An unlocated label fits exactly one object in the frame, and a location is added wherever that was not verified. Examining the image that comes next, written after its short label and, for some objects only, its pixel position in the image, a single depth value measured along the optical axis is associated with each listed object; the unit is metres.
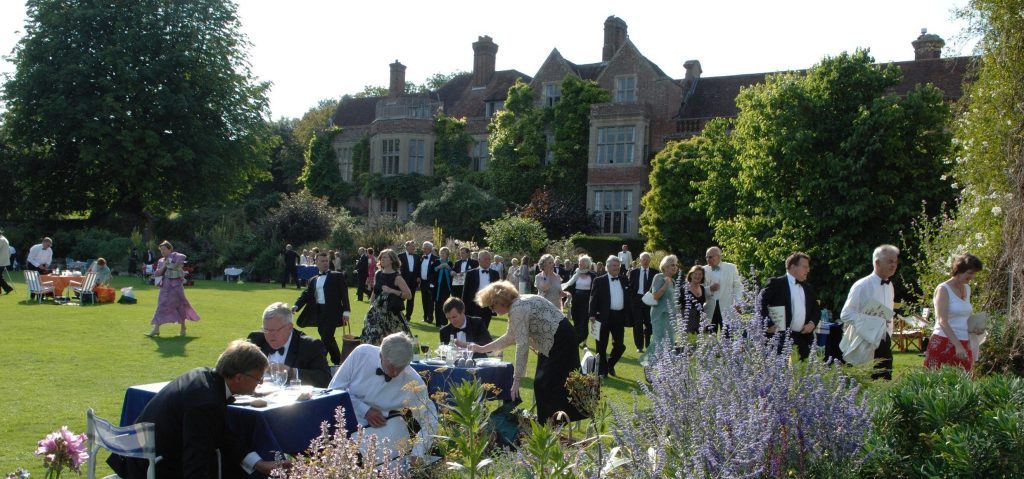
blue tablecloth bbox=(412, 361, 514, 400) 7.38
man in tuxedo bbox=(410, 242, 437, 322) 18.19
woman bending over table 6.70
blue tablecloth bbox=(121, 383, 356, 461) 5.20
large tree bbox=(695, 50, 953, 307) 19.17
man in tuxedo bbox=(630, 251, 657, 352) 12.72
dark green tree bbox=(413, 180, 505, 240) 37.12
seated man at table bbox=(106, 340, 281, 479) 4.46
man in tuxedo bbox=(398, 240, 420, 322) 18.16
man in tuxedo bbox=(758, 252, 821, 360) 8.30
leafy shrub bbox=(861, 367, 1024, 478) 3.50
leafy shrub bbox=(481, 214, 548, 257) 30.78
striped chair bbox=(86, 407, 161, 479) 4.27
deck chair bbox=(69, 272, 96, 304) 20.25
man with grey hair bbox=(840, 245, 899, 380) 7.59
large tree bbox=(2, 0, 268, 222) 34.09
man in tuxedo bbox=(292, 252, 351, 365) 10.77
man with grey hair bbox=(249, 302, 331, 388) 6.66
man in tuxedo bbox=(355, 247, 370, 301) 20.98
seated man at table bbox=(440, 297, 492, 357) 8.68
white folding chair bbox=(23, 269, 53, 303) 19.91
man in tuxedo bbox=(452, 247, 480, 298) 17.34
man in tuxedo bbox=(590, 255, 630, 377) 11.49
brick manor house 36.41
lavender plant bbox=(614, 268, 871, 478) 3.06
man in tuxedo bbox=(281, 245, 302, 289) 27.69
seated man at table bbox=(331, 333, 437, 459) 5.81
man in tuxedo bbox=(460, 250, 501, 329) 15.21
